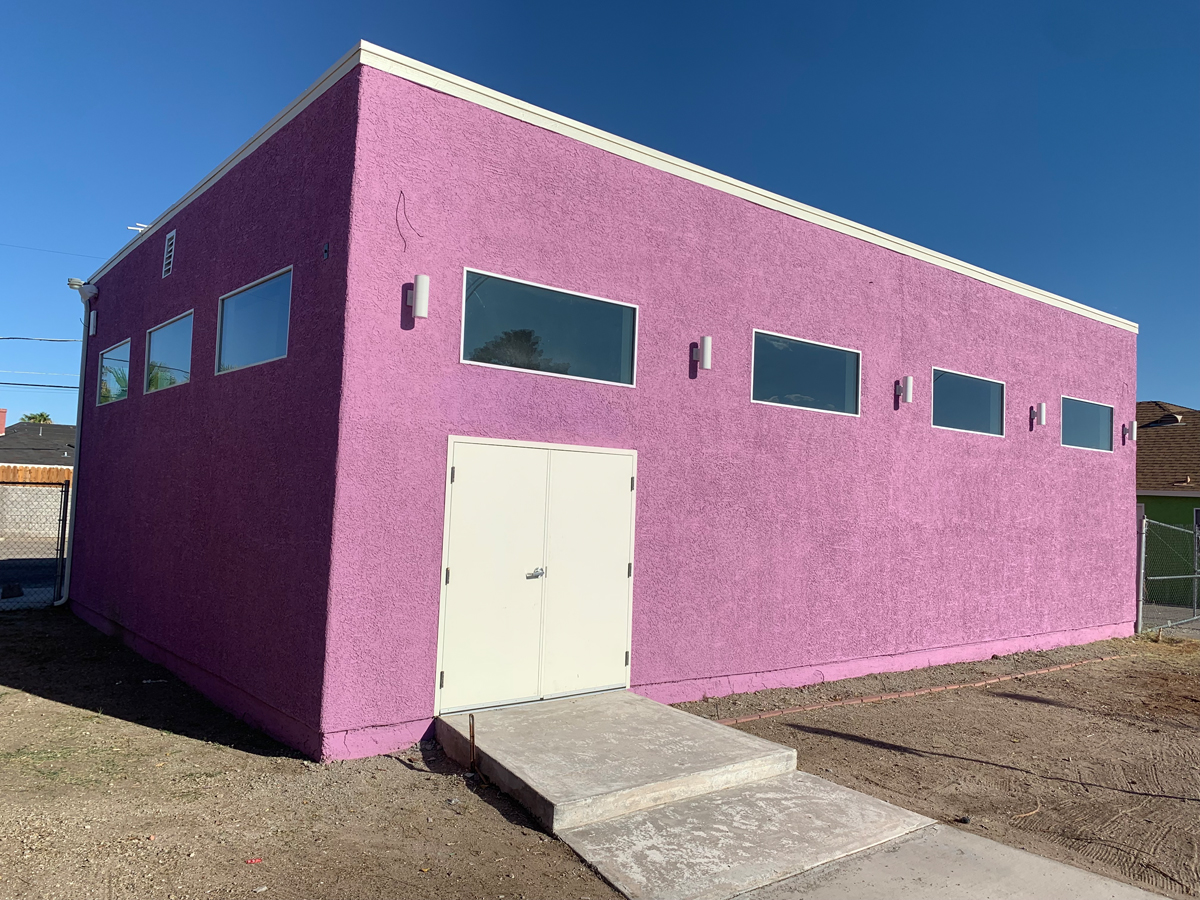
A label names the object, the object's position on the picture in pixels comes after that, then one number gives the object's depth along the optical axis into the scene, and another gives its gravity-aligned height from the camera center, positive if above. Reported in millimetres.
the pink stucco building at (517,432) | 5895 +568
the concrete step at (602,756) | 4691 -1775
